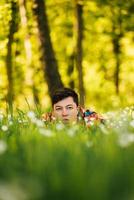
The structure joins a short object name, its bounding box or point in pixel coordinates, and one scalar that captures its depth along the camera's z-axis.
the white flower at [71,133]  4.30
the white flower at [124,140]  3.15
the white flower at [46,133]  4.15
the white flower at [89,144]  3.71
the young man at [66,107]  7.58
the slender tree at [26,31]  21.38
